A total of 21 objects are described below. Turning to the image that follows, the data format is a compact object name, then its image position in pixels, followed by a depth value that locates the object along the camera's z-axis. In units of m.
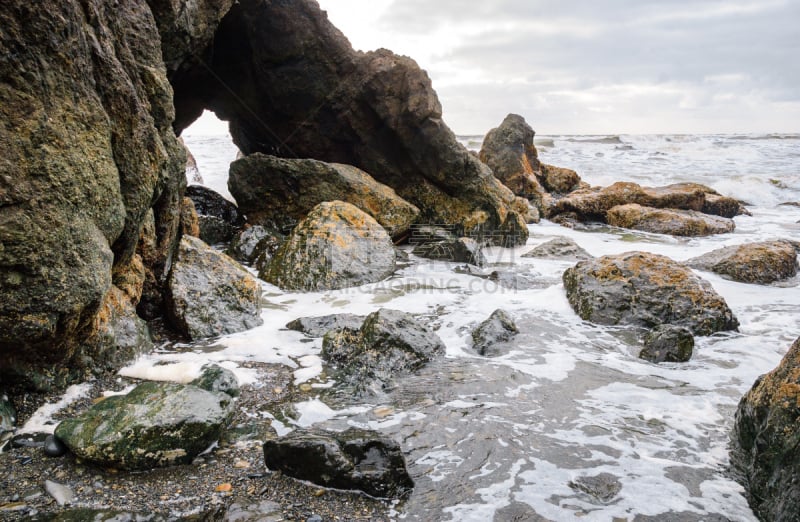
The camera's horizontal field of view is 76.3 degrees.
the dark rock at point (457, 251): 8.26
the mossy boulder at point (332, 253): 6.55
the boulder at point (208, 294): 4.76
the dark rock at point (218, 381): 3.57
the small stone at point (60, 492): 2.41
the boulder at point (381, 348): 4.09
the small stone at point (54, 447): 2.72
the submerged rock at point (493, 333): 4.70
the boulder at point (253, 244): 7.68
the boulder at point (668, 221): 11.61
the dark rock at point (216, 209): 9.27
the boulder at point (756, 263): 7.16
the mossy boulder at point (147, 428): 2.65
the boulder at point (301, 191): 8.79
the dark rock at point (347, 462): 2.63
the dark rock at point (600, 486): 2.66
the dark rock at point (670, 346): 4.44
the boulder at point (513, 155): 15.49
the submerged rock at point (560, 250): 8.64
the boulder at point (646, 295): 5.18
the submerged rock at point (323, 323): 5.00
